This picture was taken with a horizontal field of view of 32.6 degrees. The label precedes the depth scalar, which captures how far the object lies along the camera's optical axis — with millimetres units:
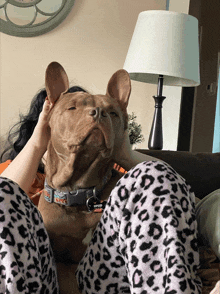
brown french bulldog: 896
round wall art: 2590
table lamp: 1680
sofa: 838
